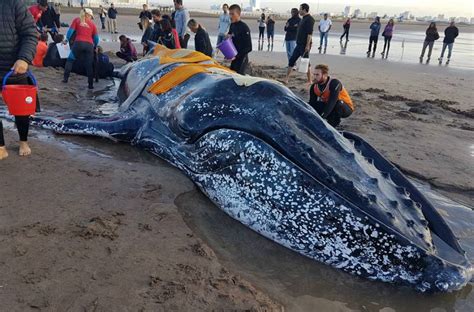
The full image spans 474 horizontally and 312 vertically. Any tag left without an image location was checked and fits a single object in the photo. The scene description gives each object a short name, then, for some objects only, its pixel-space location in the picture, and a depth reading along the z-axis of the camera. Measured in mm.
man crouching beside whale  7195
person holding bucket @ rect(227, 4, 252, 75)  10523
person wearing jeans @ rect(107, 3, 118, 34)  30125
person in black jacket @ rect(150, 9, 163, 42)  12848
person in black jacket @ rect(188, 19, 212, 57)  11719
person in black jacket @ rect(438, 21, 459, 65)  22603
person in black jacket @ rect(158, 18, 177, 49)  12070
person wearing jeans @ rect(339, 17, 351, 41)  28672
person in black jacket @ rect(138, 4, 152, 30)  17703
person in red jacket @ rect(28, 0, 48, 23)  13954
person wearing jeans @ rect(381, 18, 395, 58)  24334
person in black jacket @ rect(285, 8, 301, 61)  16500
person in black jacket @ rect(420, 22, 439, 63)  23297
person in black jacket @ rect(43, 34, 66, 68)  12359
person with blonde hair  10281
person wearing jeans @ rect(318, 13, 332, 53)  24891
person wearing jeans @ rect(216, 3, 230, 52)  17297
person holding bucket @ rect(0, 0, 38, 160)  5191
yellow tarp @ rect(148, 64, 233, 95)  5832
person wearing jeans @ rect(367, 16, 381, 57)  23891
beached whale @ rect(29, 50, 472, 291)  3418
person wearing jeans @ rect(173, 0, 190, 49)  13922
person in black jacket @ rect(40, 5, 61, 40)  15199
